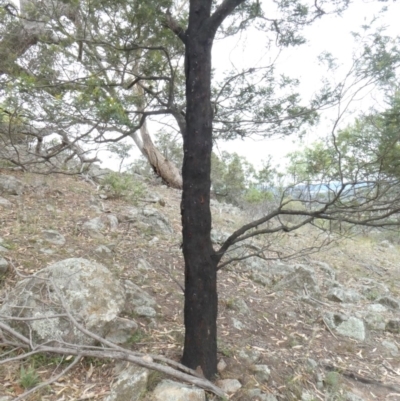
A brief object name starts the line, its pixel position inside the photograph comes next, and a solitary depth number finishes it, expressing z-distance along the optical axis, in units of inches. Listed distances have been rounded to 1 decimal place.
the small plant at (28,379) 82.8
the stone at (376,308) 173.4
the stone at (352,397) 106.6
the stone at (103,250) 157.5
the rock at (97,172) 283.4
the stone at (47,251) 141.7
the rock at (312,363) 117.9
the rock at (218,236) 211.6
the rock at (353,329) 146.1
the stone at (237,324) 132.2
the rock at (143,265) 156.6
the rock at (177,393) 85.8
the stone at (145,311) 121.0
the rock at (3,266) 118.3
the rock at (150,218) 210.2
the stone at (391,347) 140.3
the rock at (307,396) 101.8
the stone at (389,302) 181.9
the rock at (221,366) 103.4
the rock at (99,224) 178.4
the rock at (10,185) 197.9
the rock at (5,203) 178.5
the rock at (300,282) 179.5
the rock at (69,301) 97.7
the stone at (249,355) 110.5
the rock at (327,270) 214.8
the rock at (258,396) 95.4
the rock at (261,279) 179.6
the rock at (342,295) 178.0
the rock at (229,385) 96.0
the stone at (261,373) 103.7
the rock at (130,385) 85.6
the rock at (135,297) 123.3
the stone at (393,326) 157.4
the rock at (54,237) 154.5
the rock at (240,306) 143.9
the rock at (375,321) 156.4
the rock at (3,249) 131.7
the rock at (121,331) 104.7
